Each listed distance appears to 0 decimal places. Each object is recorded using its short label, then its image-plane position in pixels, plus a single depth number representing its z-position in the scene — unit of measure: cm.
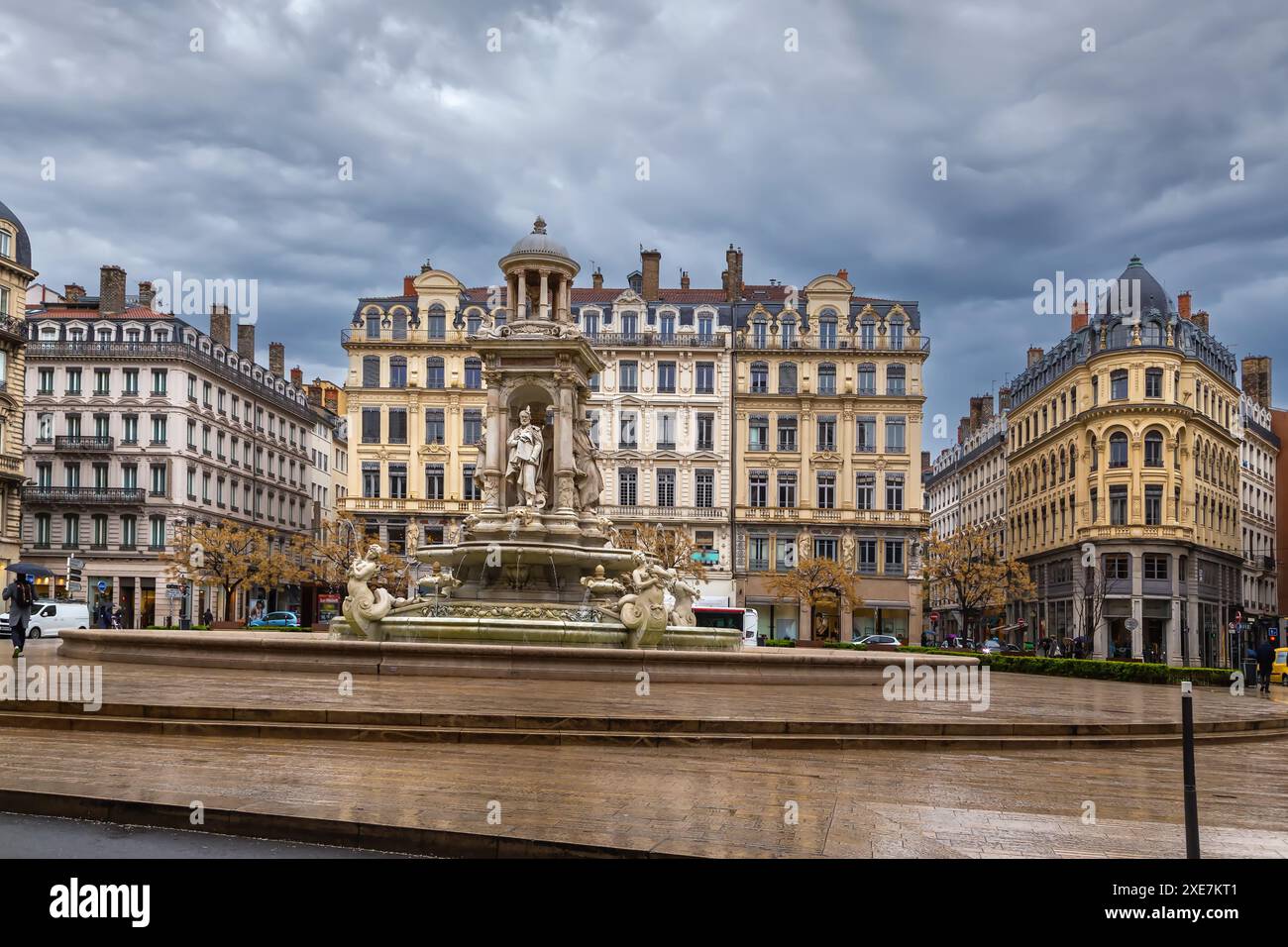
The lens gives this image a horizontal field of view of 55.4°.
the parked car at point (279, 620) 5724
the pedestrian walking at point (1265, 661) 2907
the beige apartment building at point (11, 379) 5934
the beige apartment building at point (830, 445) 7300
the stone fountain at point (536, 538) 2247
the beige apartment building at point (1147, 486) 6906
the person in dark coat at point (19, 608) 2375
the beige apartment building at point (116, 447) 7162
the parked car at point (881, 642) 5126
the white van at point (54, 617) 4444
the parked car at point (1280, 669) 3875
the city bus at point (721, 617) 4959
